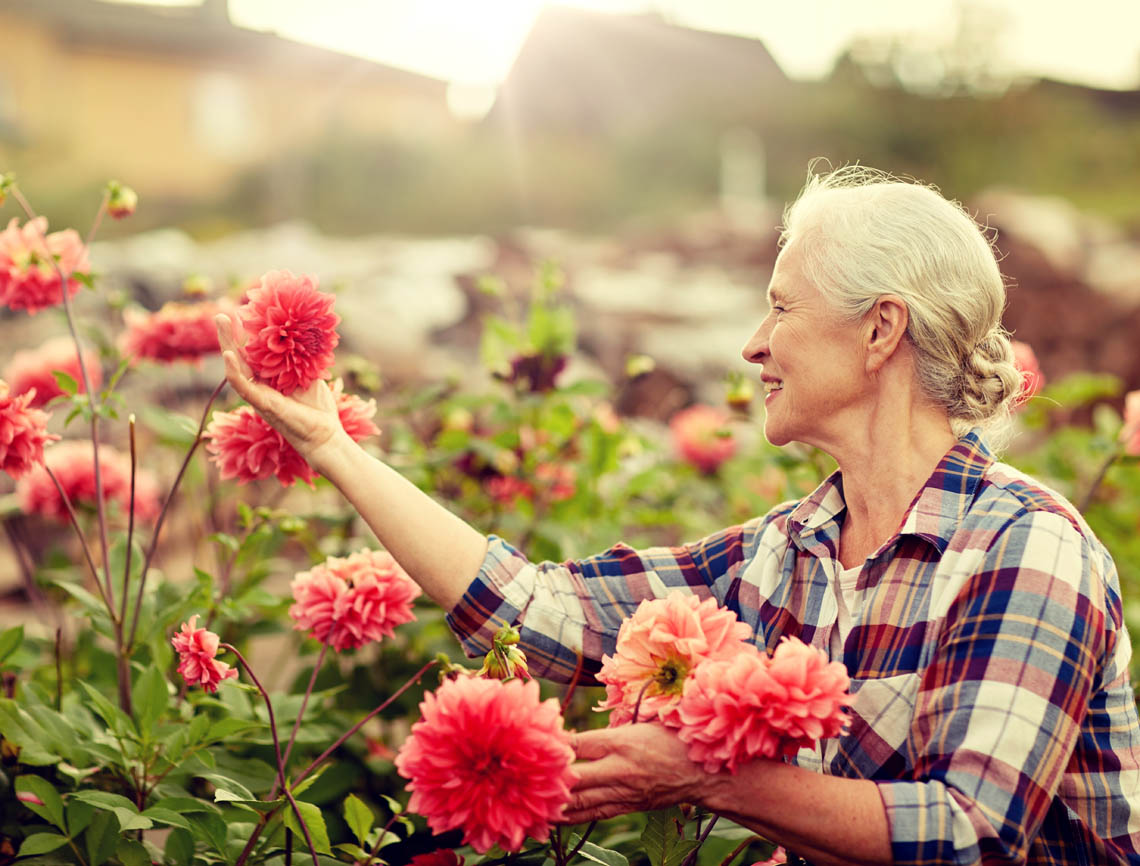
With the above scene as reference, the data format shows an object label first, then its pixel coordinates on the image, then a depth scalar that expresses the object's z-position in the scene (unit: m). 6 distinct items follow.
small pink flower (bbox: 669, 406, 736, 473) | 2.83
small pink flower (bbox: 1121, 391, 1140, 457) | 1.97
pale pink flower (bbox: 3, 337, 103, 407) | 1.92
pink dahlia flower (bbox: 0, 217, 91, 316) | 1.53
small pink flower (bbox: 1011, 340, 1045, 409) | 1.51
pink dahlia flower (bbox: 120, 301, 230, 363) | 1.88
